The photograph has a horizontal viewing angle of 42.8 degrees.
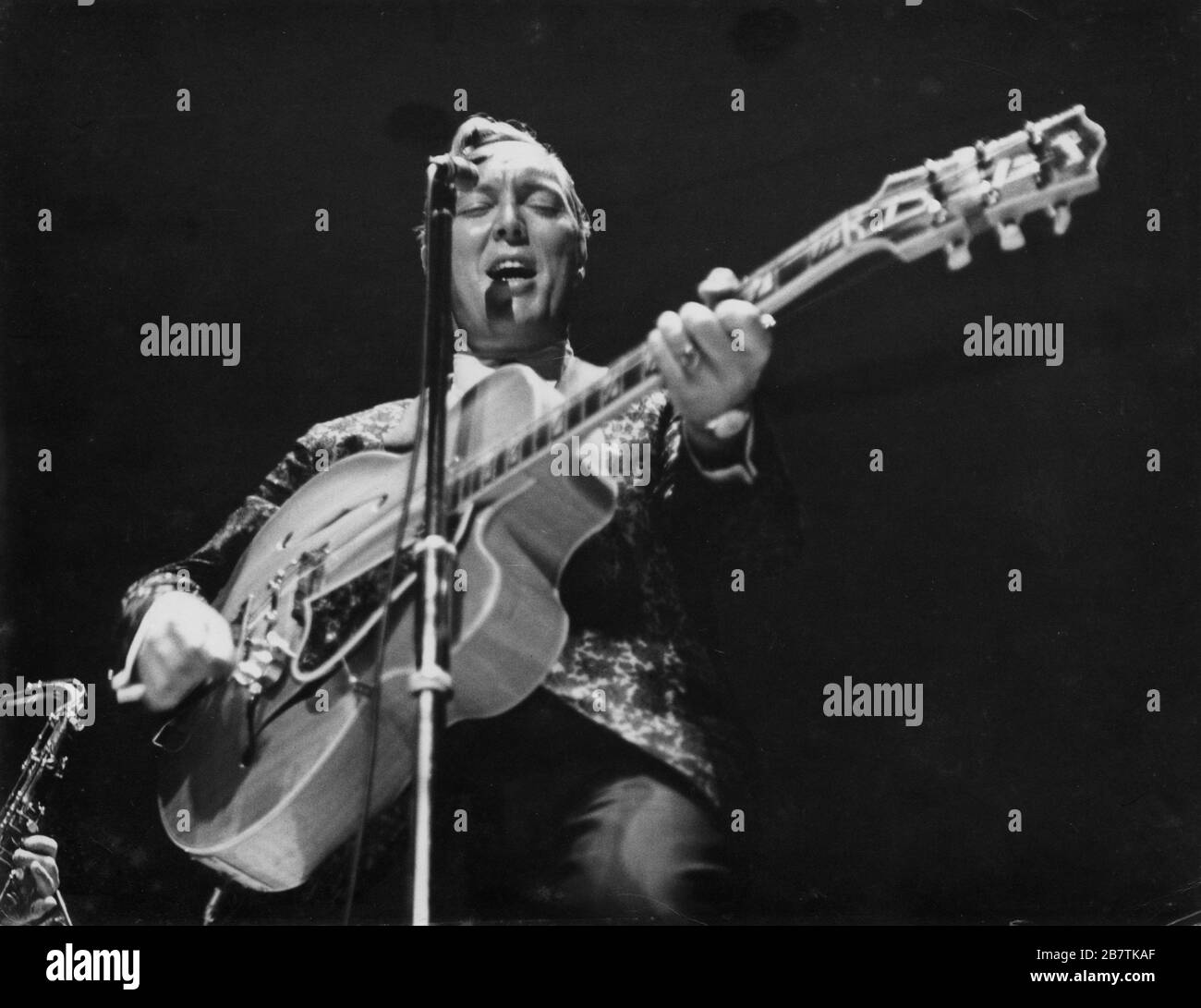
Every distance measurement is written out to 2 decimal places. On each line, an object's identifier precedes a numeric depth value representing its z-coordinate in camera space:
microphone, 2.22
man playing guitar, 2.37
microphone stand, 2.11
